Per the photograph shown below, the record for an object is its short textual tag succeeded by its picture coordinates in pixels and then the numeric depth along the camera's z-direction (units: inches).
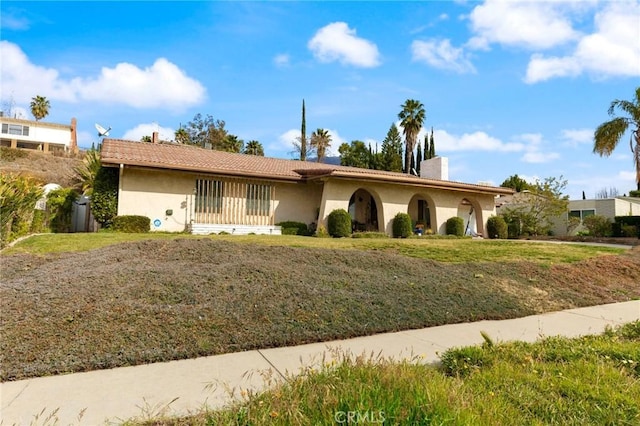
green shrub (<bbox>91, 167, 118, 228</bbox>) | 608.1
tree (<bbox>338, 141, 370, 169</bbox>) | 1872.5
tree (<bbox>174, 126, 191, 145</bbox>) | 1764.5
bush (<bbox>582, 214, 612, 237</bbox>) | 988.6
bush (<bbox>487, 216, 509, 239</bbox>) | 916.0
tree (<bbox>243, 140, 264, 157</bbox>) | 1916.8
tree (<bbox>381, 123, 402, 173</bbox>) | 1748.3
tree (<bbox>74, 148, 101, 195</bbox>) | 733.9
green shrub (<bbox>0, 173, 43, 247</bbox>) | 379.2
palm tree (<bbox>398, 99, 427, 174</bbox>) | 1576.0
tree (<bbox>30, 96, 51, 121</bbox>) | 2245.3
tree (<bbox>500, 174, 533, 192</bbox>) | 1881.2
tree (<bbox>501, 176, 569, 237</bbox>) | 1034.7
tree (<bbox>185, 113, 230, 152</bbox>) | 1811.0
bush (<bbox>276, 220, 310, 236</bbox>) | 735.7
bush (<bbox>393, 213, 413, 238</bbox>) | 761.6
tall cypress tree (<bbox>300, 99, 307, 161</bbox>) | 1841.8
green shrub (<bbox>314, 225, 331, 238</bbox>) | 689.1
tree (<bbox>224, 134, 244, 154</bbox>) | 1724.9
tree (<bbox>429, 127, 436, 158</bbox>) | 2033.7
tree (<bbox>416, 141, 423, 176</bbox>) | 2025.1
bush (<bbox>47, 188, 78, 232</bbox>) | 663.1
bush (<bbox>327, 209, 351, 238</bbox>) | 692.7
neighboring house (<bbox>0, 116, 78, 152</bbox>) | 1866.4
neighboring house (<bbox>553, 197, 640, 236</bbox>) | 1142.3
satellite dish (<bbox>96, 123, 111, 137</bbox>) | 837.8
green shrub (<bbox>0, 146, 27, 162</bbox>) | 1432.1
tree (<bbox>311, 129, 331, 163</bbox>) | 1998.0
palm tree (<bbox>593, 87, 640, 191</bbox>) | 1090.1
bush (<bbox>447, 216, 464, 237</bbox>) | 839.7
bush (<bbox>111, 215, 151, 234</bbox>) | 593.3
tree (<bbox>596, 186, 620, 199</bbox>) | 2402.8
